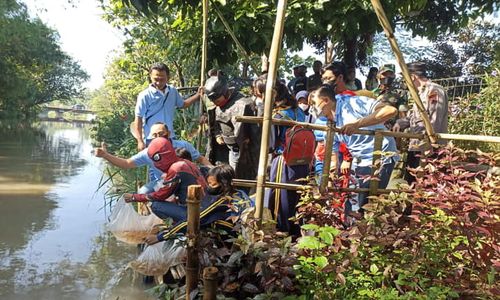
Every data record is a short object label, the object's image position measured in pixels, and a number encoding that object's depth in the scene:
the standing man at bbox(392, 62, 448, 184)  3.74
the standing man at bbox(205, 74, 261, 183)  3.61
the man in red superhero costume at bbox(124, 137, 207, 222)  3.18
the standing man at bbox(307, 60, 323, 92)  4.92
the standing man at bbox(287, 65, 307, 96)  6.06
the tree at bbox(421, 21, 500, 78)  14.36
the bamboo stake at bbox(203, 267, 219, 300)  1.95
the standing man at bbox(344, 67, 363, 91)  5.50
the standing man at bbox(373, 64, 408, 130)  4.44
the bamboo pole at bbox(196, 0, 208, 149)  4.15
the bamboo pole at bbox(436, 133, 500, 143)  2.52
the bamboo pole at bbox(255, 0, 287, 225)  2.47
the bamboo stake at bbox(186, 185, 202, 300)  2.19
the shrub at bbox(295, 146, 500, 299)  1.99
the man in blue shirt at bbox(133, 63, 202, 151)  4.43
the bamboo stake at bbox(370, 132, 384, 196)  2.81
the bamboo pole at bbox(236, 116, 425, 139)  2.59
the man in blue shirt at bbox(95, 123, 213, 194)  3.34
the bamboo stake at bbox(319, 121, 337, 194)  2.67
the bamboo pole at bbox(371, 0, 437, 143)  2.50
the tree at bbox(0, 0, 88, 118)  20.05
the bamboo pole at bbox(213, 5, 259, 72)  4.79
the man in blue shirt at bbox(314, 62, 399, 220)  3.01
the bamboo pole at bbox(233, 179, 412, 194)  2.57
